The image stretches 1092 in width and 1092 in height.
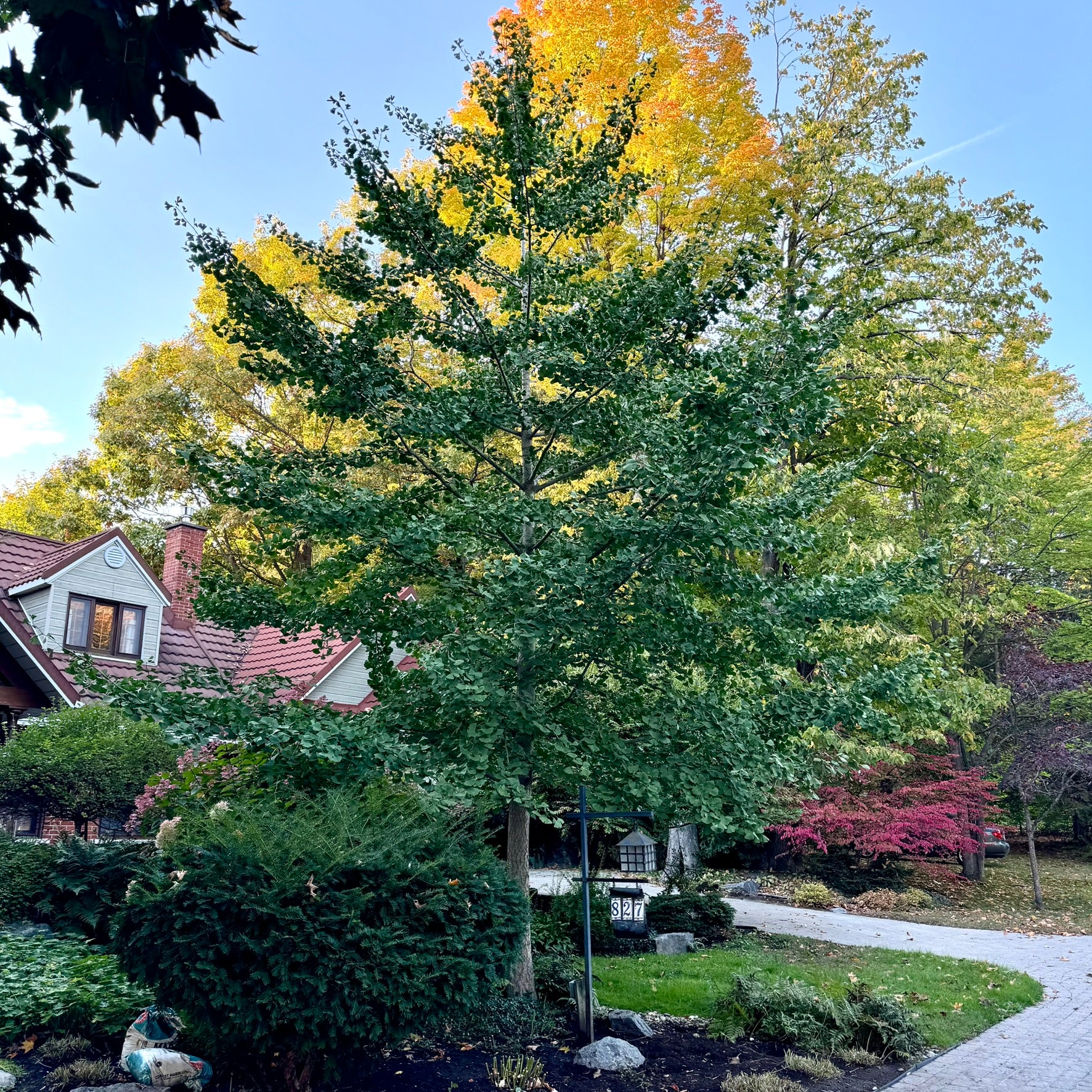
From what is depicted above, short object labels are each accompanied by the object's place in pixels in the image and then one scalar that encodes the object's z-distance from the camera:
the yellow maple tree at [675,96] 13.24
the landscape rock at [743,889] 16.39
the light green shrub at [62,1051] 5.77
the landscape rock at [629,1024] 6.75
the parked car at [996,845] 21.06
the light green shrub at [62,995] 6.09
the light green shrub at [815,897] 15.34
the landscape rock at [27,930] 7.48
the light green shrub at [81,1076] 5.34
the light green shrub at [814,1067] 6.02
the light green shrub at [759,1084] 5.57
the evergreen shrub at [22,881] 7.79
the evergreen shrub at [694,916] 11.45
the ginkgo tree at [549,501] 6.06
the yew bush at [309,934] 4.74
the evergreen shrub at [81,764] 10.68
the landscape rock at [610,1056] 5.94
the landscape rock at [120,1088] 5.05
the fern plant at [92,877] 6.49
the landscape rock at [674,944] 10.53
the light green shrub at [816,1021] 6.64
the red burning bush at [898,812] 14.95
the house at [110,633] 14.41
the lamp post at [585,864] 6.48
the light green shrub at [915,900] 15.54
